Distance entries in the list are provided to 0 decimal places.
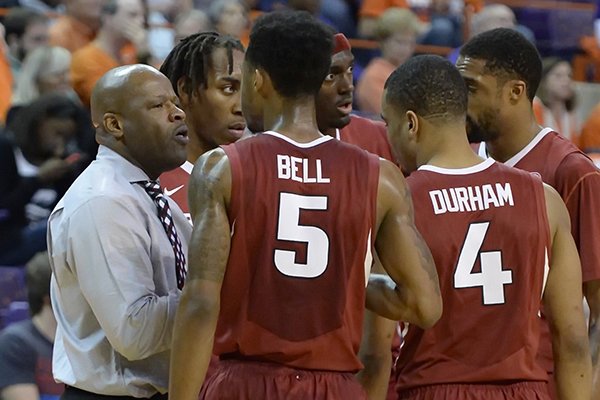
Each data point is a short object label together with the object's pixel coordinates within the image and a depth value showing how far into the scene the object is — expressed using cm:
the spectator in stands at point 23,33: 1587
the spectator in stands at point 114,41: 1633
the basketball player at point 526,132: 860
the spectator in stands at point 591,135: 1902
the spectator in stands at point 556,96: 1839
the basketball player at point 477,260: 745
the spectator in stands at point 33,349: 1160
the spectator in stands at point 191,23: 1670
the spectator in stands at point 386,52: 1830
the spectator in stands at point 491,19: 1831
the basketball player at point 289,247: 668
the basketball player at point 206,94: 910
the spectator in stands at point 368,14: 2078
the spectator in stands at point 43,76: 1524
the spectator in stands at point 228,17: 1722
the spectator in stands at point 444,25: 2134
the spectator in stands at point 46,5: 1805
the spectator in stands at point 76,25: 1741
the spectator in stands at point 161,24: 1778
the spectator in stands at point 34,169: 1426
